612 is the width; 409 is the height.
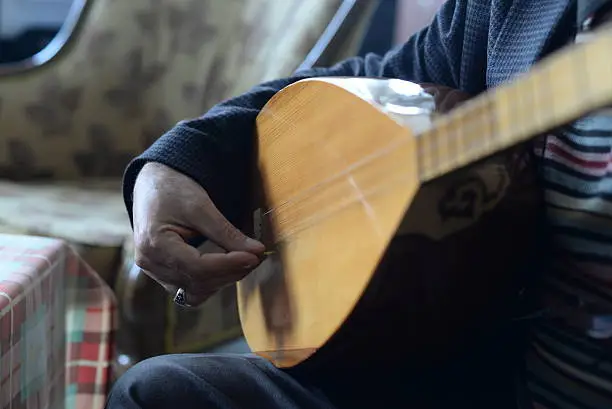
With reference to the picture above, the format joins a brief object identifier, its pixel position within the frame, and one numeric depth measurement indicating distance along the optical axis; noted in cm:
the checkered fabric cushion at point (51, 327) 78
